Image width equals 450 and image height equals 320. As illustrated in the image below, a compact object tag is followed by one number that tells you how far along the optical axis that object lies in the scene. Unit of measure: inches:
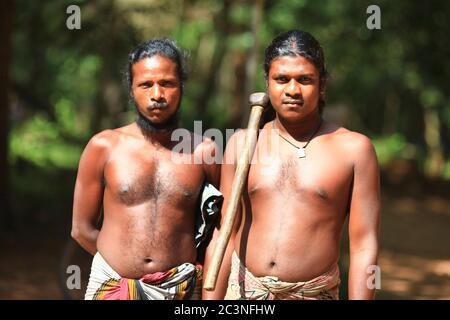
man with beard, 236.4
